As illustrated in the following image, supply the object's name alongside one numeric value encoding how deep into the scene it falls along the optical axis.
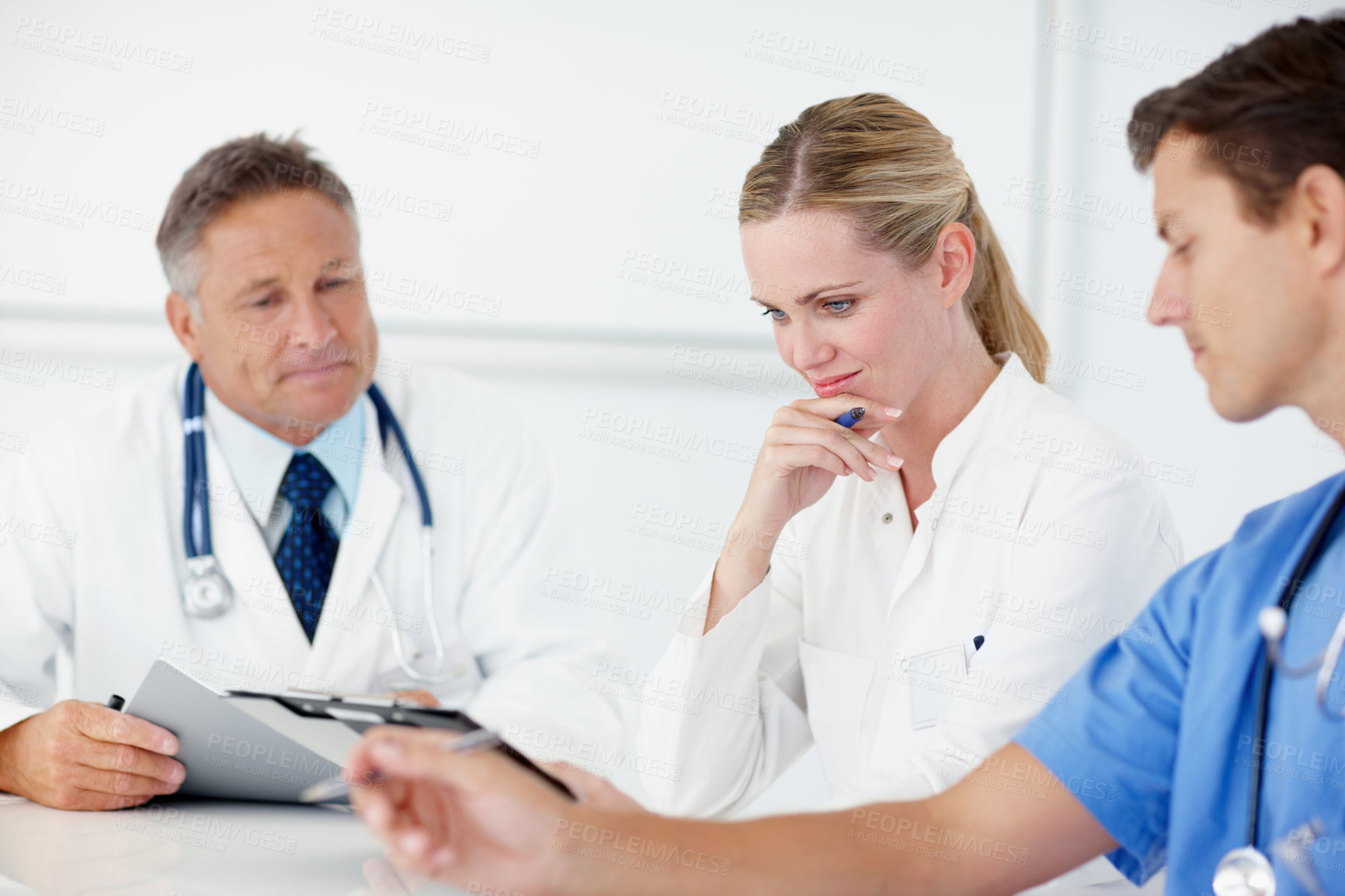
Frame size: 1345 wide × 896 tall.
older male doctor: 1.80
